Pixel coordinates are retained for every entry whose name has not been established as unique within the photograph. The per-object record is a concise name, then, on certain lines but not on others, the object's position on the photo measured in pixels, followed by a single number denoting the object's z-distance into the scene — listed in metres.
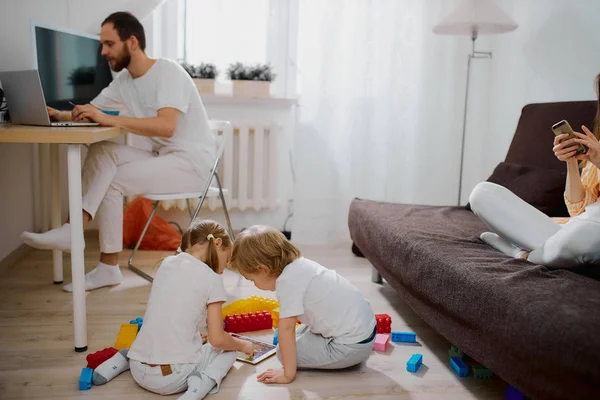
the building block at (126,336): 1.92
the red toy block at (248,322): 2.10
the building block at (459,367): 1.80
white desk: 1.77
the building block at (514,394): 1.60
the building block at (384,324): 2.12
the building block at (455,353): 1.90
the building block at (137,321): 2.12
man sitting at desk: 2.41
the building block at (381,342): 1.99
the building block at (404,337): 2.07
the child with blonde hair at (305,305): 1.69
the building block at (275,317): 2.15
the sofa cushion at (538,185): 2.31
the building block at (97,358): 1.78
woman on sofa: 1.57
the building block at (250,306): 2.23
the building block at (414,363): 1.83
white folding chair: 2.54
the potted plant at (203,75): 3.40
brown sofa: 1.18
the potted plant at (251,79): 3.43
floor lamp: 3.01
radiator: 3.44
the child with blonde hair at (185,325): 1.62
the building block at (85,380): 1.66
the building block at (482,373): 1.77
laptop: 2.01
